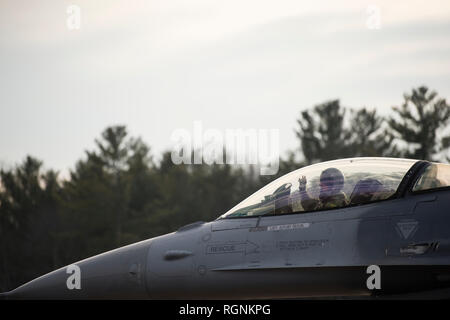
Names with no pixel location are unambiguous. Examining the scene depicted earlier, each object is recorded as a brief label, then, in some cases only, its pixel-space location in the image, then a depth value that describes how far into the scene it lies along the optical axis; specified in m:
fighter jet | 15.84
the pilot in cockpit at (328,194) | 17.27
